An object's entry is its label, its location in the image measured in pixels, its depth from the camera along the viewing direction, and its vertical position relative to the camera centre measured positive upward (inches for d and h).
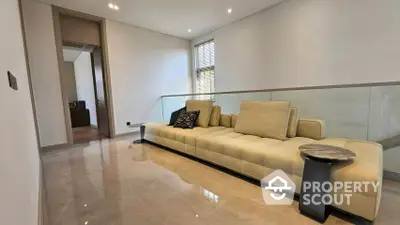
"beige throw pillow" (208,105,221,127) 142.7 -17.5
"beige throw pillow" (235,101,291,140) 97.9 -15.4
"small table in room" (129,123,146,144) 171.5 -35.3
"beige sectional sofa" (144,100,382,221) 57.3 -26.2
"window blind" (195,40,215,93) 235.1 +34.8
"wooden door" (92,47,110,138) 187.9 +6.4
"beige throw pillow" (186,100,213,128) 142.1 -12.1
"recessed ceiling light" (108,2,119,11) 151.8 +74.8
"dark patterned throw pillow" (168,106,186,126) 156.7 -18.5
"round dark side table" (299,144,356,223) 59.9 -25.7
